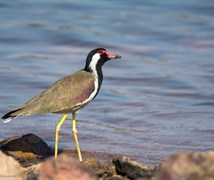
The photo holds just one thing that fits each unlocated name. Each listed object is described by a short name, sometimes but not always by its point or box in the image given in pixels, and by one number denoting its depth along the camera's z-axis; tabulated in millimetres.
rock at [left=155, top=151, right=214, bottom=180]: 11633
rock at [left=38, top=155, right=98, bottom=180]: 12297
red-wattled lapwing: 18609
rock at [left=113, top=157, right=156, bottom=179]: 15156
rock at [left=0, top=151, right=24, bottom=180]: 13680
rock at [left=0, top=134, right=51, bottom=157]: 18766
